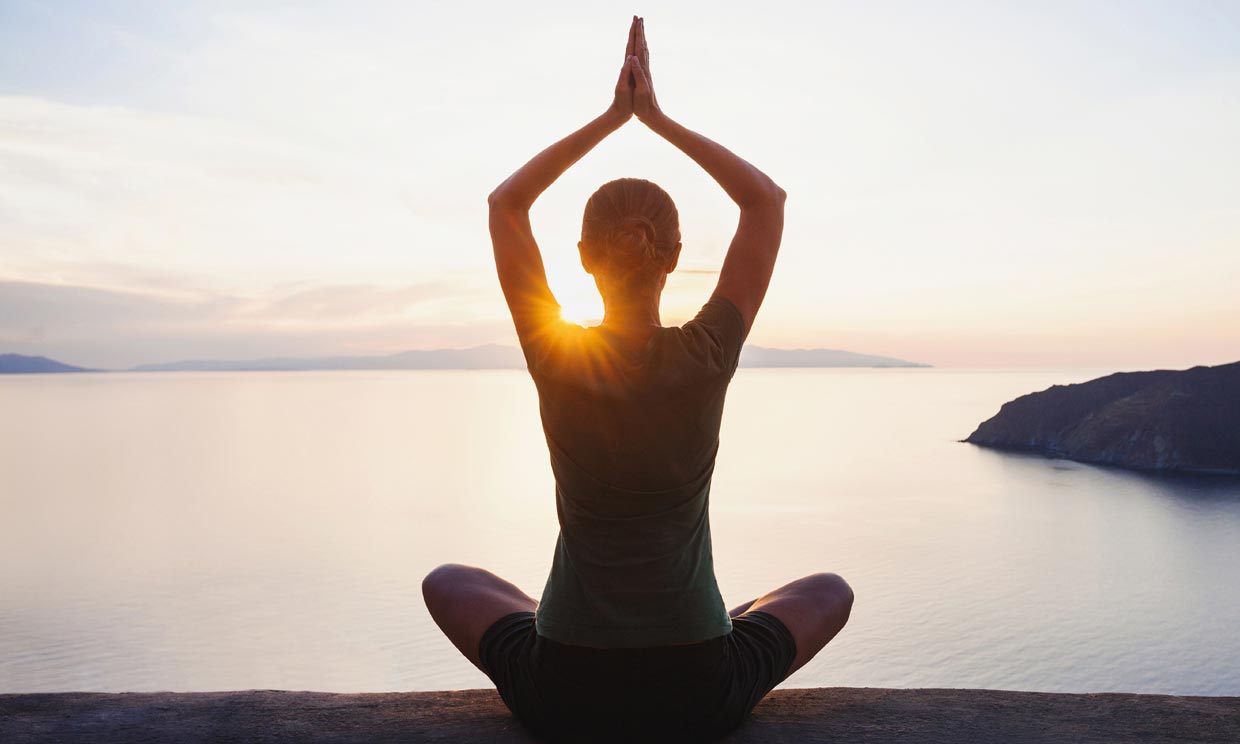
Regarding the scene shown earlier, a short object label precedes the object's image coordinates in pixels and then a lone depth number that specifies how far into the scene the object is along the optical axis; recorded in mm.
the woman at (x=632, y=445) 2490
